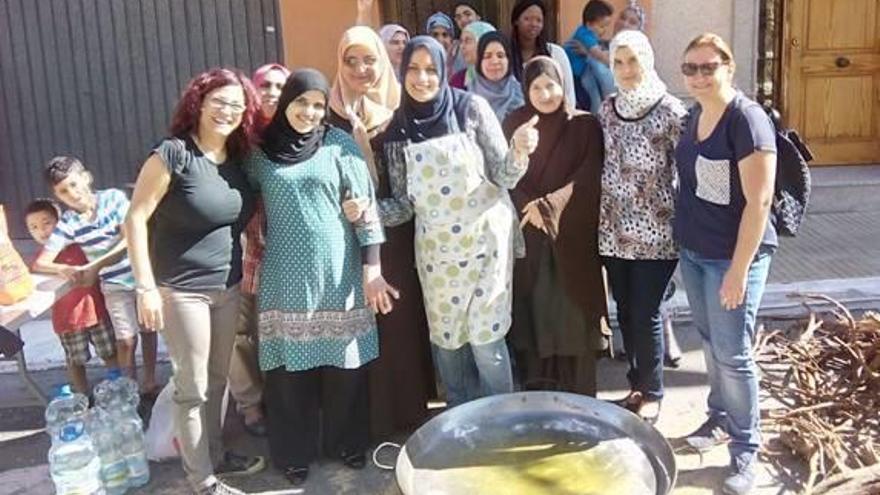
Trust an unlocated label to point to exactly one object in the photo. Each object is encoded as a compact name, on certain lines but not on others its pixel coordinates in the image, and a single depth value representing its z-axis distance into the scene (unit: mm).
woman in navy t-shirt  3025
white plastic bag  3793
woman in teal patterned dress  3305
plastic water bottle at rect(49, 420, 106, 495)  3412
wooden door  7648
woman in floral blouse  3562
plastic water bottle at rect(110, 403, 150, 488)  3654
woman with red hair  3107
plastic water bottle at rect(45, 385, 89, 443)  3591
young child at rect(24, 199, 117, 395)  4176
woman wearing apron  3459
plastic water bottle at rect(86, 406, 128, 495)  3572
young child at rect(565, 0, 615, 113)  5438
